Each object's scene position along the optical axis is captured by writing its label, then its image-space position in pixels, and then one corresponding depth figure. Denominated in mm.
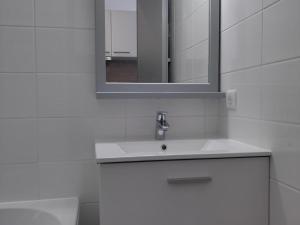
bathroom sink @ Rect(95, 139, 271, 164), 870
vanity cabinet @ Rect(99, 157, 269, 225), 860
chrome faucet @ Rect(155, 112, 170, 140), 1247
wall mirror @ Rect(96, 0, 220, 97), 1235
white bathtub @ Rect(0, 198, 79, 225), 1118
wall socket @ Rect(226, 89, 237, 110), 1194
